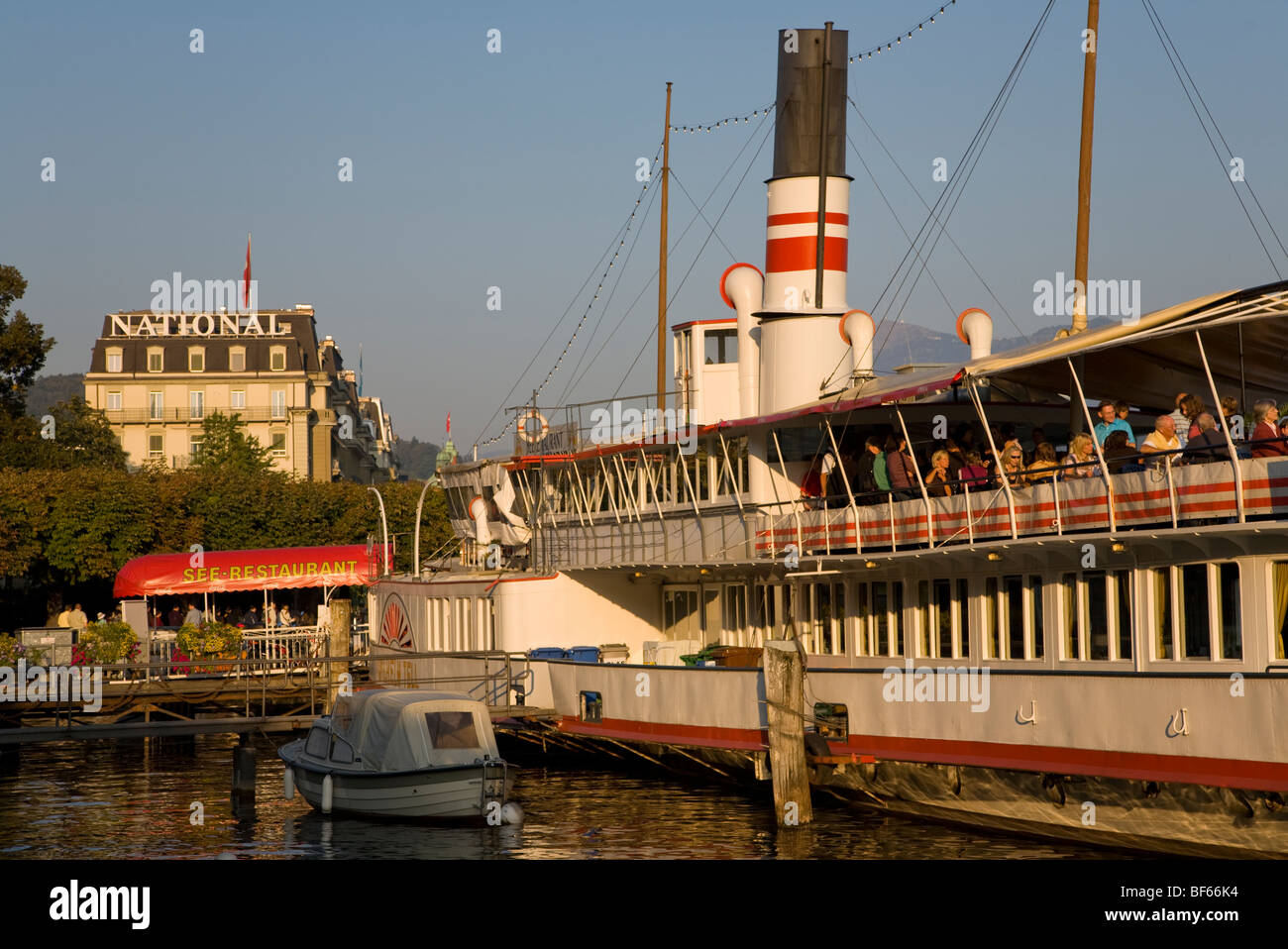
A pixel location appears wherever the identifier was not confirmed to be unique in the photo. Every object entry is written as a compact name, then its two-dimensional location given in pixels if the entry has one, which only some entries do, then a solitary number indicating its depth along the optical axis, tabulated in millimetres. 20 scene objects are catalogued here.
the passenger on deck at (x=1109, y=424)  19109
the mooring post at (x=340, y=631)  43500
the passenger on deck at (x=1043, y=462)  19797
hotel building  120500
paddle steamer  17297
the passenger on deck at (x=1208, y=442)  17359
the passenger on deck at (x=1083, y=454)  18969
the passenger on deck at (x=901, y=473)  22469
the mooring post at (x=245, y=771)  24781
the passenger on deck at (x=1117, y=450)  18953
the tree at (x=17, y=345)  76188
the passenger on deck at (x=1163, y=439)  17688
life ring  33938
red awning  51938
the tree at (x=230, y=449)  101812
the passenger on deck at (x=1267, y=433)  16641
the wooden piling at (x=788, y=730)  21188
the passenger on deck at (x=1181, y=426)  18031
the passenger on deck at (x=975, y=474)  20453
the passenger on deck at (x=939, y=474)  21781
